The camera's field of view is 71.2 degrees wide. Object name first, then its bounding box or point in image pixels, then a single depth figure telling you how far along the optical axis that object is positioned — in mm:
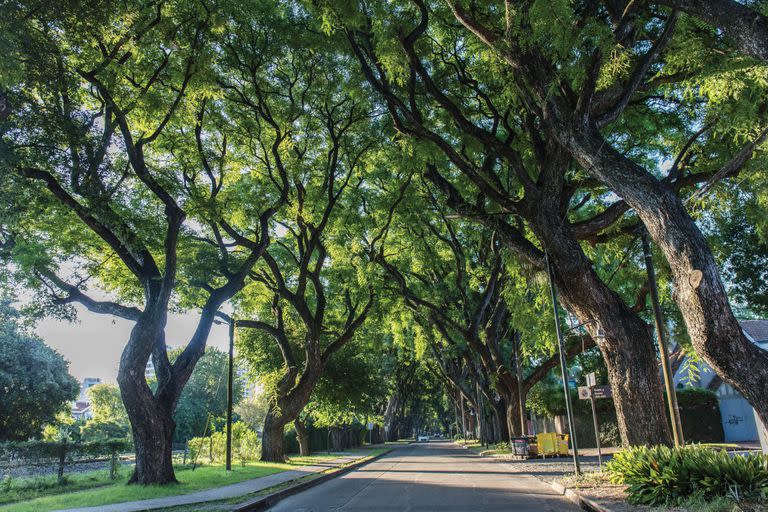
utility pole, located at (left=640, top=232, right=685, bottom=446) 10906
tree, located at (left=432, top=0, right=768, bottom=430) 7074
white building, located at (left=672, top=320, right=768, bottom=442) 27892
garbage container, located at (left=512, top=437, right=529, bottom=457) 23422
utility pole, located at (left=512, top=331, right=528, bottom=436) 24484
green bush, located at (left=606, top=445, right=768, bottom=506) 7321
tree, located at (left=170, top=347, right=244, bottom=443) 61594
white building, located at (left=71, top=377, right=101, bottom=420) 151938
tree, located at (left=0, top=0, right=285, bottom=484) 10906
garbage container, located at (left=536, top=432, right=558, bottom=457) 23719
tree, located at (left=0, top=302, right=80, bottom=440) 29594
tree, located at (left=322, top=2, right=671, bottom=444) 11102
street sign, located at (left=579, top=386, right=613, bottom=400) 13067
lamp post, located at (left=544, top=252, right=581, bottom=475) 13028
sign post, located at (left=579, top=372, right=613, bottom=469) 13094
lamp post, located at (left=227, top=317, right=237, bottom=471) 18327
